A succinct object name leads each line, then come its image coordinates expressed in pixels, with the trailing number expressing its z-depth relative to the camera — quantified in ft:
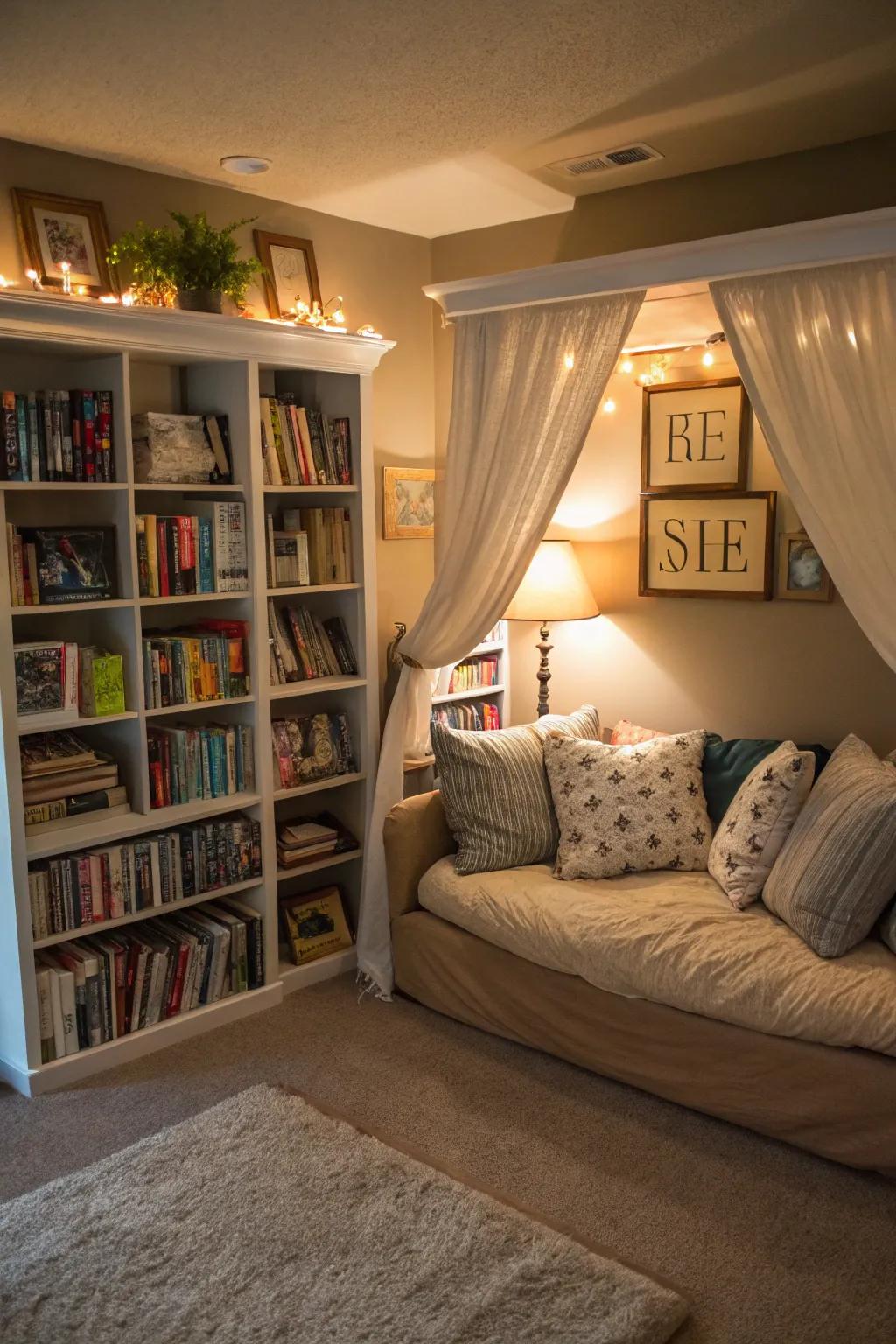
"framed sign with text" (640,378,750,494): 12.13
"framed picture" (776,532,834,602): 11.66
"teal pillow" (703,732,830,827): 11.56
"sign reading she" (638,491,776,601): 12.05
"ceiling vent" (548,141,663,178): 10.92
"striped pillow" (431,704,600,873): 11.78
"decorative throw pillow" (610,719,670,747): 12.56
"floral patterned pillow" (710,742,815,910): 10.52
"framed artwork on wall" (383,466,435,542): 13.94
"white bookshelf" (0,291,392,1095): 10.21
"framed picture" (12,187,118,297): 10.33
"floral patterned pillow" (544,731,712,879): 11.35
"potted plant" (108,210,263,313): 10.76
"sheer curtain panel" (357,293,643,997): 11.02
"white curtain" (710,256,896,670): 9.12
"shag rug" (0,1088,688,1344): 7.45
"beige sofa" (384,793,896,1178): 8.87
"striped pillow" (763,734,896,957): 9.39
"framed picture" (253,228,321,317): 12.44
